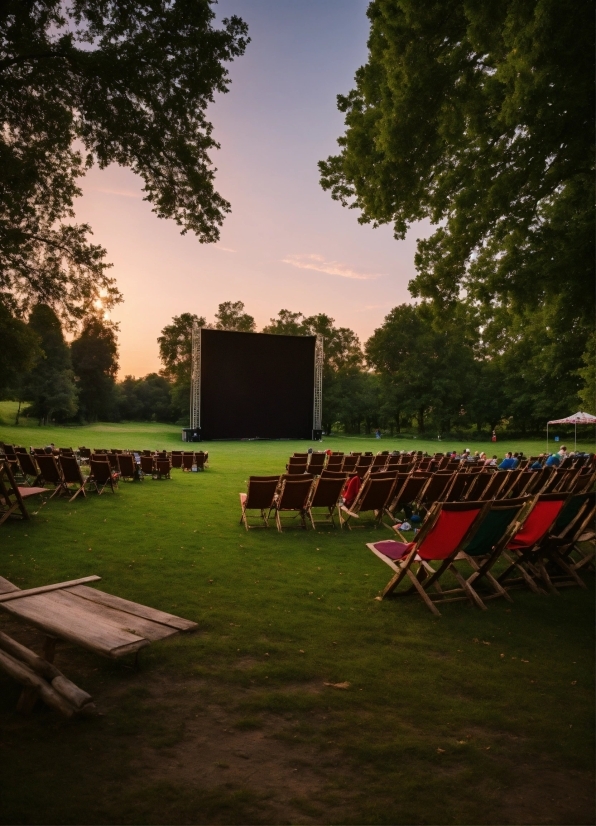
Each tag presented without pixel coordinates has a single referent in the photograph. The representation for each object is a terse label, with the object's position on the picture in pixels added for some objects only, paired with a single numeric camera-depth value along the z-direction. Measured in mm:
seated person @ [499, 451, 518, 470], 13529
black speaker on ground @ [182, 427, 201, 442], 35156
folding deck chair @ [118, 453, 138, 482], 14250
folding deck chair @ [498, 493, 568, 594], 5152
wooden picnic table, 2836
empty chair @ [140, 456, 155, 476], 15461
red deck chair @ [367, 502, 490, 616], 4477
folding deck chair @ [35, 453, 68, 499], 10362
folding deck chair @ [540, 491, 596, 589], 5492
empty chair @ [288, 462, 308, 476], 11719
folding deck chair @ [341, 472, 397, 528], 8086
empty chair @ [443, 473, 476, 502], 8844
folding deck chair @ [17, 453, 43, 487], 11219
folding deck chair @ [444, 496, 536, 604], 4777
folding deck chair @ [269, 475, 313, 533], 7986
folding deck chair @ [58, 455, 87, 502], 10523
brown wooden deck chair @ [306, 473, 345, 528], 8227
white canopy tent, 26891
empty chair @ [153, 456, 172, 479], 15547
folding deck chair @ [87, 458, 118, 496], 11523
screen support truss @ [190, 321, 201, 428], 33156
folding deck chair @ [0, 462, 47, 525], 7809
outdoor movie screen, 35156
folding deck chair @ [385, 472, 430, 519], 8781
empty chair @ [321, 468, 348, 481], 9118
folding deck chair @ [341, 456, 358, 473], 11853
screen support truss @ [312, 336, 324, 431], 36406
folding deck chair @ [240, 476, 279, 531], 7934
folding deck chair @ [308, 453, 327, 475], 15261
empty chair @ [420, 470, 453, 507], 9062
